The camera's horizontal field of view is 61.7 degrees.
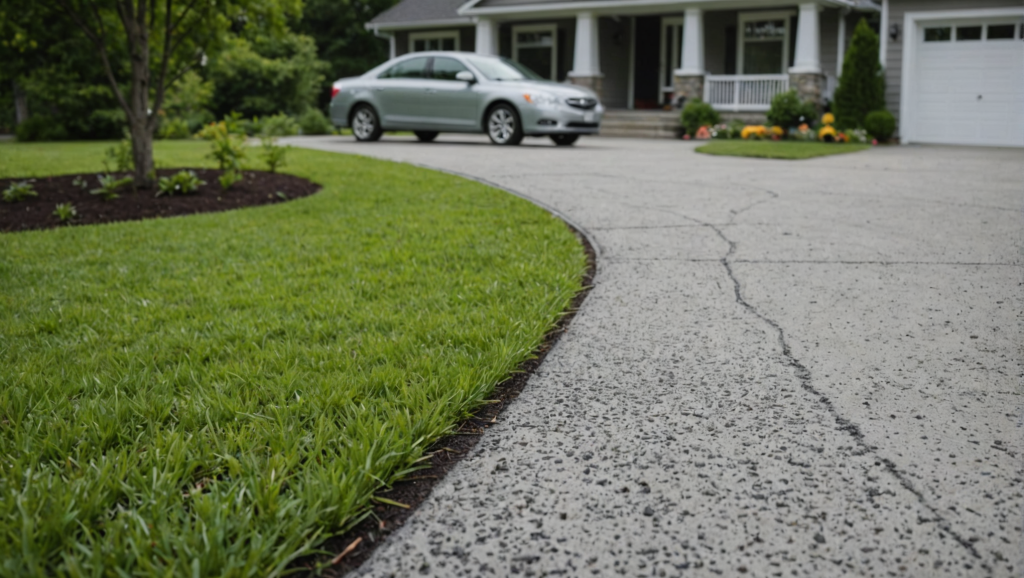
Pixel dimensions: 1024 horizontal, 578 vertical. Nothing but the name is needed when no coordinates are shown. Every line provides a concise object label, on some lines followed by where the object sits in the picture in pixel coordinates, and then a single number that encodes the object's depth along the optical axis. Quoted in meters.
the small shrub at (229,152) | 8.26
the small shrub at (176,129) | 19.67
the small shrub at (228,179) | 7.88
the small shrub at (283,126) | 20.70
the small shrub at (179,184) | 7.65
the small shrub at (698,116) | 19.39
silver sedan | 14.34
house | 17.34
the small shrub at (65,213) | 6.65
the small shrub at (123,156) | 8.70
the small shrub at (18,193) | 7.27
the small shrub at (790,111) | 18.31
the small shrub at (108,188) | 7.43
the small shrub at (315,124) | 21.88
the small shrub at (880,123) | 17.03
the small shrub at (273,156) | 9.26
